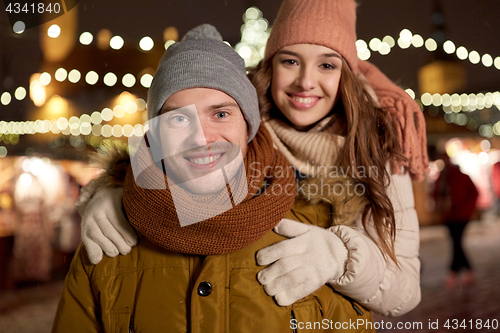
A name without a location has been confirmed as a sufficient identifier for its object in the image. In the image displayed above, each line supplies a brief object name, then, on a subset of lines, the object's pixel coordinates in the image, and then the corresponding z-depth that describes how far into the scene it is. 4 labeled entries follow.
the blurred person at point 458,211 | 5.17
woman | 1.34
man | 1.26
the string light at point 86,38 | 3.04
